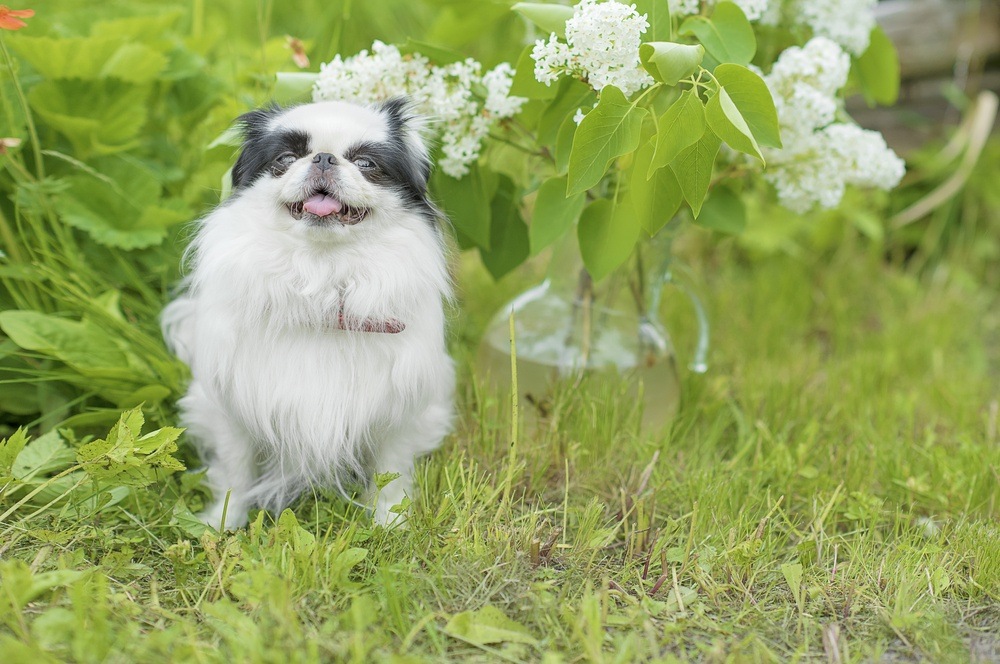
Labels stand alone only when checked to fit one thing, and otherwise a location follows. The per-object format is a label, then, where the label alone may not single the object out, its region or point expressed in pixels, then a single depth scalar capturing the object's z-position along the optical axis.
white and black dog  1.64
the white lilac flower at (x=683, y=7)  1.70
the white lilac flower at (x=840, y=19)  1.79
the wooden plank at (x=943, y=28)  2.51
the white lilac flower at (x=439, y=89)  1.72
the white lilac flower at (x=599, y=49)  1.60
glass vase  1.87
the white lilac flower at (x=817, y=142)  1.74
